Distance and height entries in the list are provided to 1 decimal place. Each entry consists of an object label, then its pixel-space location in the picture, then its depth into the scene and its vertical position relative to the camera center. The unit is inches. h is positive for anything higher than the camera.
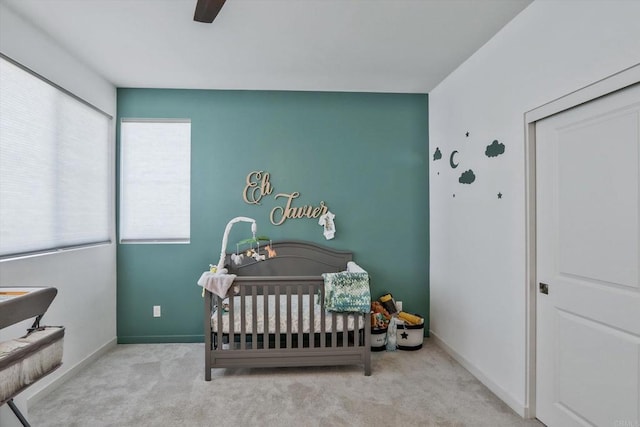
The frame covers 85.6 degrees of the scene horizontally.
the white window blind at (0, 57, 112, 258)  83.0 +13.9
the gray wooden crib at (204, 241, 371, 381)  104.0 -35.4
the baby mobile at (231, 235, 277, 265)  130.2 -13.1
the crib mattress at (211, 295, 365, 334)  106.0 -32.7
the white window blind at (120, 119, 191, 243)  133.8 +13.8
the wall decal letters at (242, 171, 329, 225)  136.6 +6.8
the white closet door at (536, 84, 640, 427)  60.3 -9.3
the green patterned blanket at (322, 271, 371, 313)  104.3 -23.4
